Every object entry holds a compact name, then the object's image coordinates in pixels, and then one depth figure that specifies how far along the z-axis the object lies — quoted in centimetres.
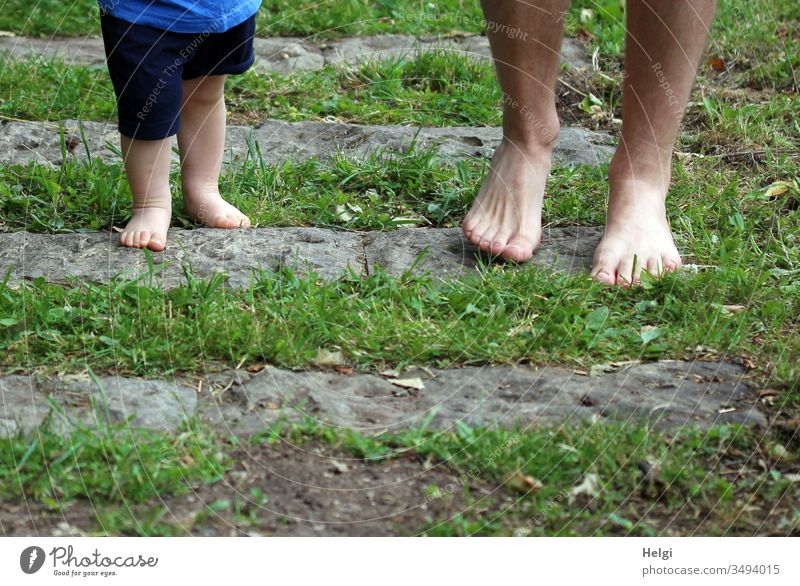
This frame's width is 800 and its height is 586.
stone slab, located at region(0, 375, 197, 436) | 219
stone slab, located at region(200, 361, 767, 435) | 223
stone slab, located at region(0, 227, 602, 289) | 248
